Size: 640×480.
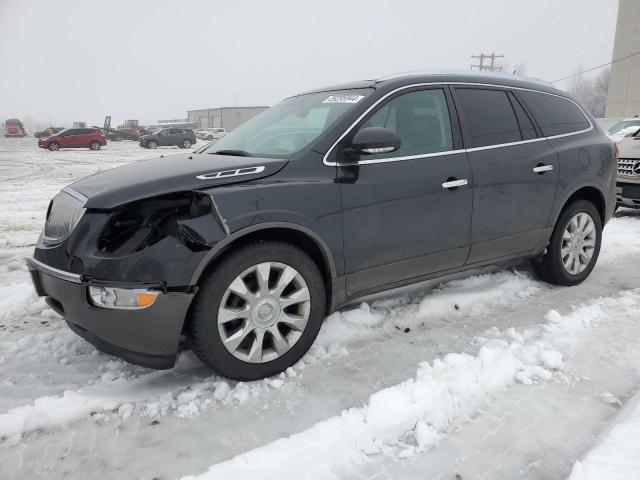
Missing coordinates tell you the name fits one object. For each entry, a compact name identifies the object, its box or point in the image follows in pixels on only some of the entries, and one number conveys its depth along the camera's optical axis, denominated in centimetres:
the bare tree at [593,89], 8125
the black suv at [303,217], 250
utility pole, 6012
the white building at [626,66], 4594
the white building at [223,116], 7006
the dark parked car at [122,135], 4372
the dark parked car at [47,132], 4668
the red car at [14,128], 5062
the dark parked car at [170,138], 3228
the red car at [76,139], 2873
